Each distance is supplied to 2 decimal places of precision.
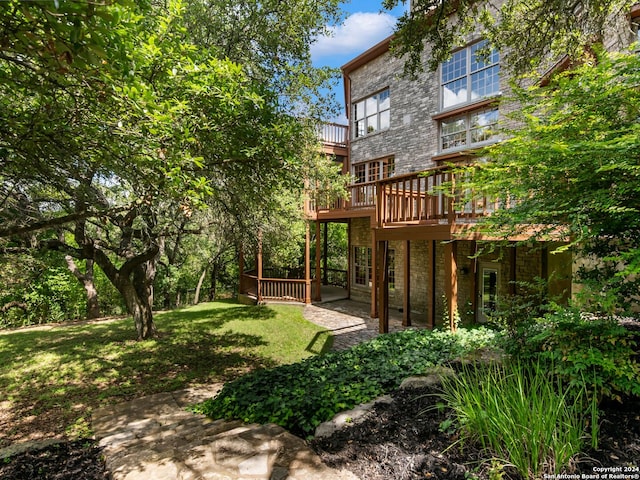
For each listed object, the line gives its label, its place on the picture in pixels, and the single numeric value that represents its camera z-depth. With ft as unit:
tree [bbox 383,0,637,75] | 15.90
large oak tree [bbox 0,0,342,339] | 8.71
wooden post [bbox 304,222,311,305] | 40.91
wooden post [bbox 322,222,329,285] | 54.78
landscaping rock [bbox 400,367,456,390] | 11.59
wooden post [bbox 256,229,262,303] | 41.06
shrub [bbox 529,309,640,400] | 7.66
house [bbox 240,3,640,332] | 24.30
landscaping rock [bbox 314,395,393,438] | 9.47
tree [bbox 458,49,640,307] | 8.63
